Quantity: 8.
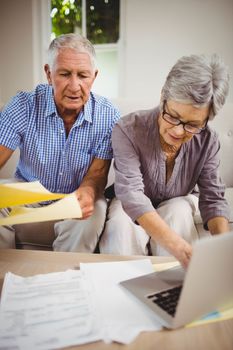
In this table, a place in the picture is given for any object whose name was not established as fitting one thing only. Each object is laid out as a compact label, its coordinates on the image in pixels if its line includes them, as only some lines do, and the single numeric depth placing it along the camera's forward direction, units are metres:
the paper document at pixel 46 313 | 0.60
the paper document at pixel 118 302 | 0.62
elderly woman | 1.01
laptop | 0.56
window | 3.44
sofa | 1.94
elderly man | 1.39
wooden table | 0.59
